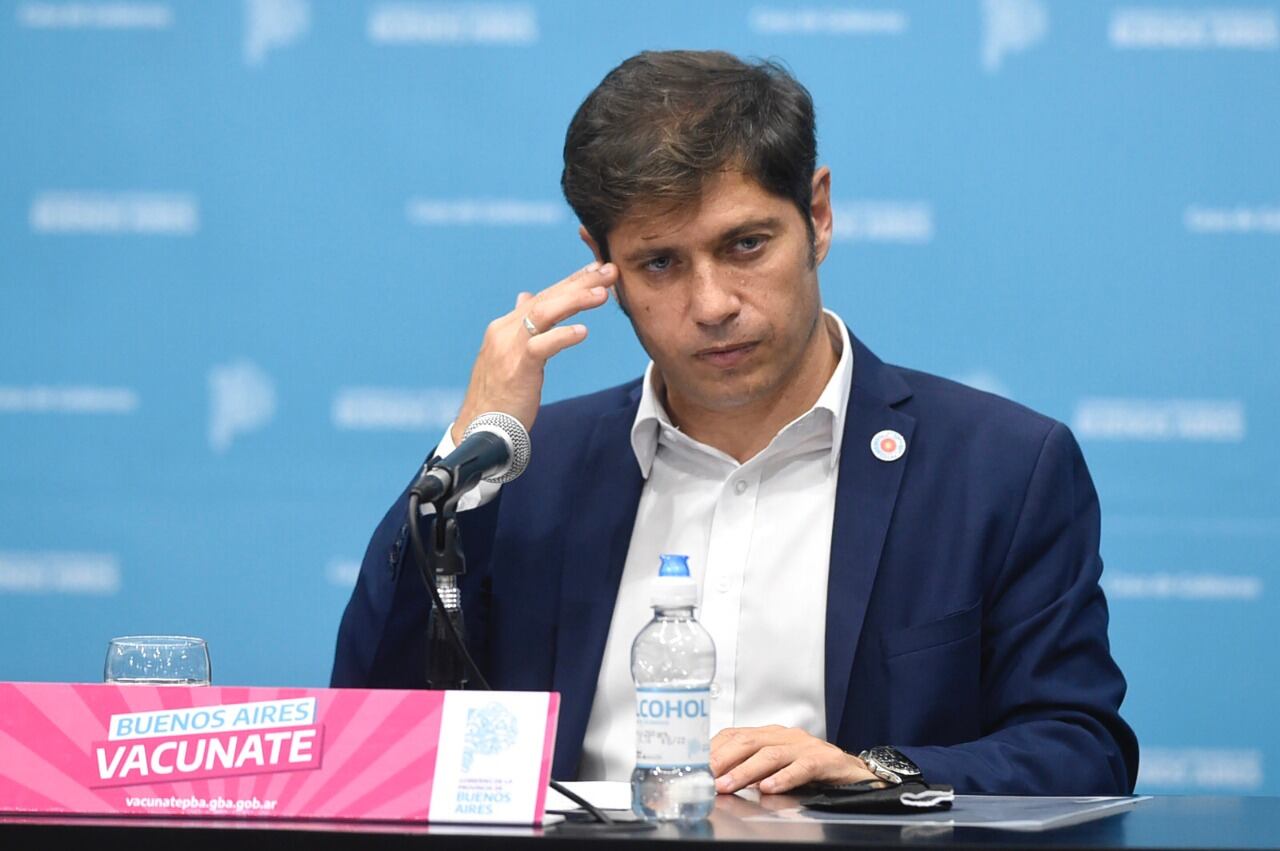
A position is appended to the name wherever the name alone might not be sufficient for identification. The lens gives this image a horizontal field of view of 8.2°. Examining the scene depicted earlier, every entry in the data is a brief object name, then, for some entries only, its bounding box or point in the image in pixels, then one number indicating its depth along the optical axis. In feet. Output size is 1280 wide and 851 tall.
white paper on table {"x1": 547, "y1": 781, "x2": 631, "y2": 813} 19.62
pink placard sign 19.43
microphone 19.72
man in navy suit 20.70
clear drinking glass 20.04
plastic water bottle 19.52
